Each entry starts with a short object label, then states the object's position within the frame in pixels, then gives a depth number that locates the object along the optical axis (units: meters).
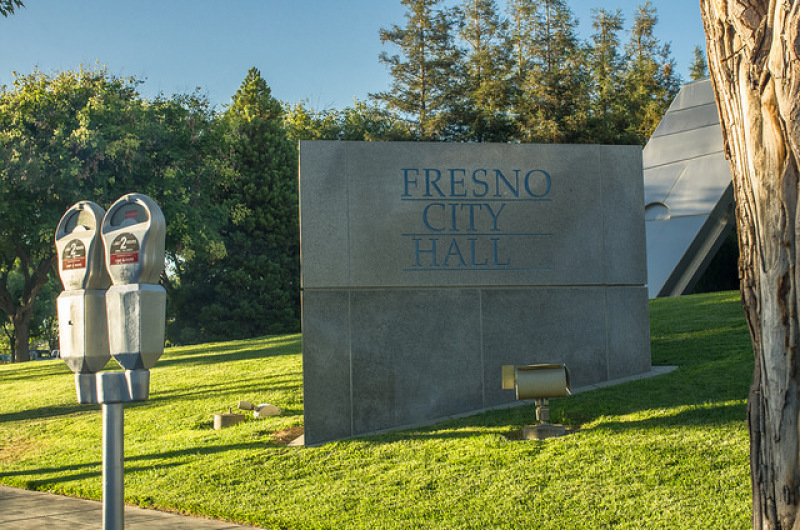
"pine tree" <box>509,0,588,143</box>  44.09
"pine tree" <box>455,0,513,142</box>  45.41
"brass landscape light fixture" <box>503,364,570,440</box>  8.31
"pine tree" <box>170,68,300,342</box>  39.34
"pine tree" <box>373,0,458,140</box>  46.50
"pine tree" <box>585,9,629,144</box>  44.34
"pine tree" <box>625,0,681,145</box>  48.12
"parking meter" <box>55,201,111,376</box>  4.25
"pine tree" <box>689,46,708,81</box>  56.17
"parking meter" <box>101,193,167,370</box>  4.10
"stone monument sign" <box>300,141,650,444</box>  9.70
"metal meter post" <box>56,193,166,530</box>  4.11
